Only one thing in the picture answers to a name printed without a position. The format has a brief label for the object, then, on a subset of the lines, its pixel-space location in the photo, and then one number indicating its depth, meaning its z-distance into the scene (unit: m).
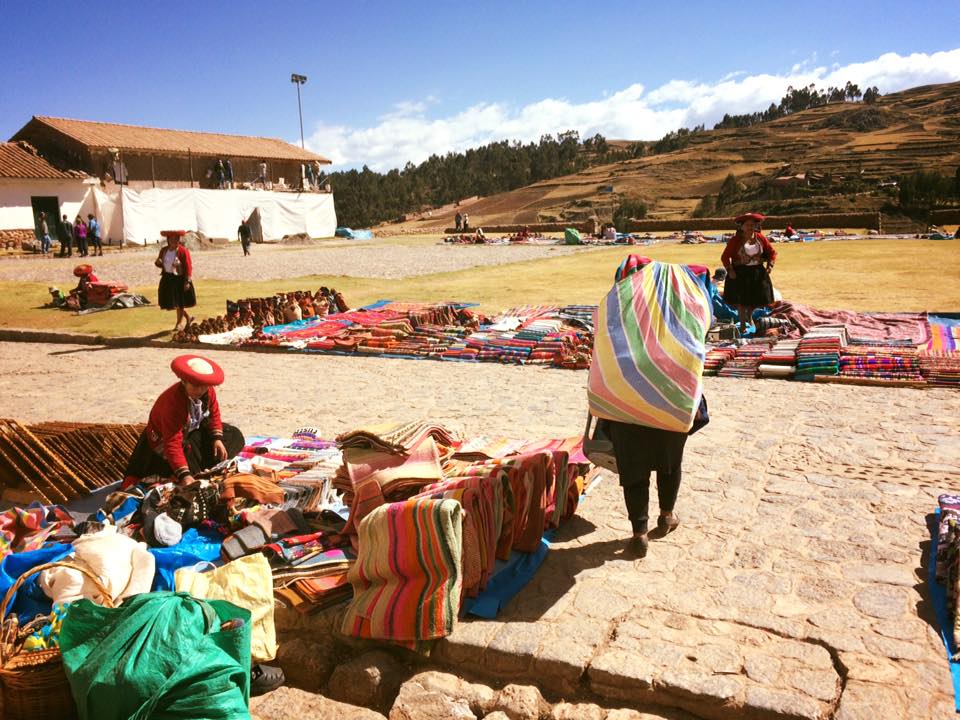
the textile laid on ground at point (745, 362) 8.66
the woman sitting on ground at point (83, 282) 15.43
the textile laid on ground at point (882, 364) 7.93
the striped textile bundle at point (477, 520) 3.76
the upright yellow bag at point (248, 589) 3.59
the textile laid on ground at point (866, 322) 9.87
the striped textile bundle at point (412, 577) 3.49
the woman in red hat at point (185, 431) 4.81
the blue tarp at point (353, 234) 44.38
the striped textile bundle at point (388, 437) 4.45
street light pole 58.25
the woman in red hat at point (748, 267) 10.12
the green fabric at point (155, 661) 2.85
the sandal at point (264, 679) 3.46
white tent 32.19
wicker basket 3.05
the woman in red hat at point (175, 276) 12.12
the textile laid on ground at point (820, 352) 8.23
